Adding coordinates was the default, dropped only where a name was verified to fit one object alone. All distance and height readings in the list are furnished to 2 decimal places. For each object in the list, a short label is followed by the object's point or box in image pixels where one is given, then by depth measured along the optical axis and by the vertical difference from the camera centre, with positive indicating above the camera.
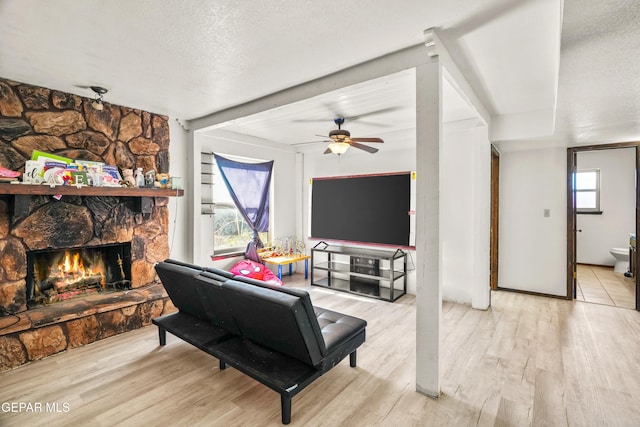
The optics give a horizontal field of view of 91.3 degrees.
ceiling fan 3.66 +0.88
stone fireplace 2.84 -0.19
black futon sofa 1.96 -0.88
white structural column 2.17 -0.08
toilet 5.67 -0.78
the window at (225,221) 4.86 -0.10
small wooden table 5.11 -0.75
